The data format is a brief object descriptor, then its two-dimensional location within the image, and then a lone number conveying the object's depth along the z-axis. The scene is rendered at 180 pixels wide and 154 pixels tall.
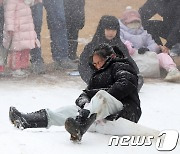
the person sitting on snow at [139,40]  14.45
